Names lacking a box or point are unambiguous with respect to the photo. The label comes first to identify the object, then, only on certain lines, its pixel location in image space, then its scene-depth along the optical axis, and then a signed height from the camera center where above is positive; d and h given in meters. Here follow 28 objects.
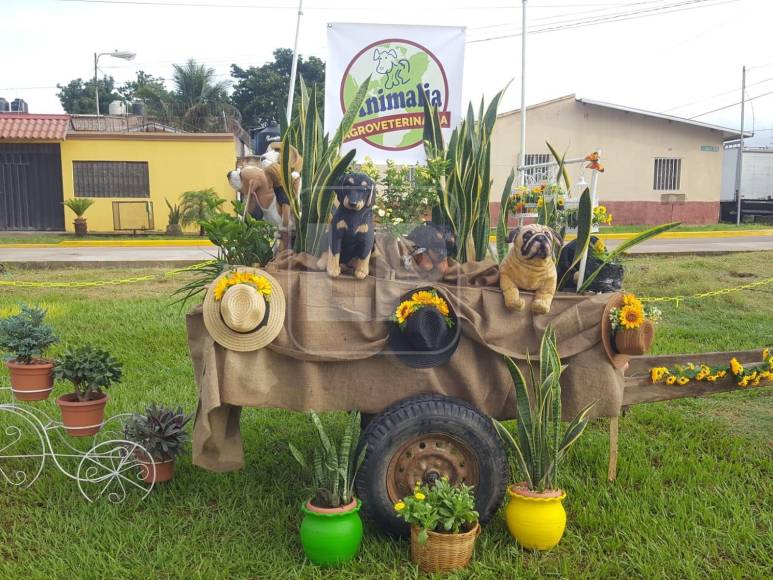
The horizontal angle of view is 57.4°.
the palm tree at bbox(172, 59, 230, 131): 30.36 +5.27
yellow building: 19.09 +1.08
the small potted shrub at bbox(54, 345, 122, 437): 3.61 -0.90
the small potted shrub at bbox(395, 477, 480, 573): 2.82 -1.28
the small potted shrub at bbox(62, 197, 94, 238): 18.28 -0.06
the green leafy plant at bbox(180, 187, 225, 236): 17.69 +0.05
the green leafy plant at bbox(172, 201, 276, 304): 3.30 -0.14
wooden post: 3.53 -1.25
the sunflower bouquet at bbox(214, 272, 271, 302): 2.96 -0.31
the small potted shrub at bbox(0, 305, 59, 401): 3.65 -0.80
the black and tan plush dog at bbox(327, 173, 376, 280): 3.09 -0.09
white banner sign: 4.94 +0.90
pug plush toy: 3.08 -0.28
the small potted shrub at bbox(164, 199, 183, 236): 18.48 -0.37
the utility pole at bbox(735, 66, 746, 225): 22.67 +1.19
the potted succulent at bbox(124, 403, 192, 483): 3.58 -1.17
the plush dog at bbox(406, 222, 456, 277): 3.31 -0.19
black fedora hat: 2.98 -0.51
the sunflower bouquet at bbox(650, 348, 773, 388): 3.68 -0.86
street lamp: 23.65 +5.13
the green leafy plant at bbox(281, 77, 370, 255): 3.29 +0.20
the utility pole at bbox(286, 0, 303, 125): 4.03 +0.97
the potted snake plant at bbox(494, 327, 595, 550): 3.01 -1.07
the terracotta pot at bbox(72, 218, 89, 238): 18.42 -0.47
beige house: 21.61 +1.79
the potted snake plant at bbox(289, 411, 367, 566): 2.87 -1.23
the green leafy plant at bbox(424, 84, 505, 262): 3.46 +0.11
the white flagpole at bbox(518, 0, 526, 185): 6.53 +1.54
